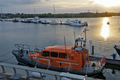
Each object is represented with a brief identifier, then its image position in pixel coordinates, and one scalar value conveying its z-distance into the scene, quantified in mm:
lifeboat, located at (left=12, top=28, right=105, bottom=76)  11906
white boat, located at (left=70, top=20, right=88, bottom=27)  82200
